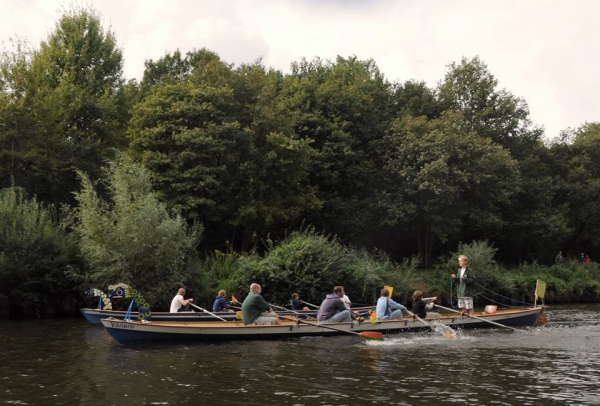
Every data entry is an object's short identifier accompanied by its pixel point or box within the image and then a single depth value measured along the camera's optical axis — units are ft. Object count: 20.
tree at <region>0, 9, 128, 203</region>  135.54
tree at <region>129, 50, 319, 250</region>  122.01
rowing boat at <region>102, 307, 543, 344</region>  71.87
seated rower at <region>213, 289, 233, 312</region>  89.71
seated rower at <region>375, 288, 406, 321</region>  81.82
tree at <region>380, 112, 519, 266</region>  149.00
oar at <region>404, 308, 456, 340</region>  77.25
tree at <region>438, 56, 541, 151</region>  176.76
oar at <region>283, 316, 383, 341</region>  74.49
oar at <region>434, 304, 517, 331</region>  83.85
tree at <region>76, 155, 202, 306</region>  100.58
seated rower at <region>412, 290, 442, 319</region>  81.76
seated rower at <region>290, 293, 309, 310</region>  96.73
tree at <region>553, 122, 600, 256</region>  192.65
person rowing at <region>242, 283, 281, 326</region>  75.82
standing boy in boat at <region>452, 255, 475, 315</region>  79.56
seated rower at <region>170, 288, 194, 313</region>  84.10
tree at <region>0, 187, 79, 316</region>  104.42
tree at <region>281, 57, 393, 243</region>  150.41
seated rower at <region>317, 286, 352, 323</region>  79.82
